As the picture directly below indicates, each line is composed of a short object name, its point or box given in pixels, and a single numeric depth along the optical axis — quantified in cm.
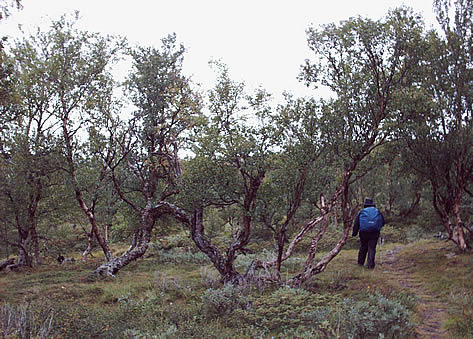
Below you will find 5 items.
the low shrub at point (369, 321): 605
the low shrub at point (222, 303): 828
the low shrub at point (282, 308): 687
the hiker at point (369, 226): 1277
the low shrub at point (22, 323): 645
